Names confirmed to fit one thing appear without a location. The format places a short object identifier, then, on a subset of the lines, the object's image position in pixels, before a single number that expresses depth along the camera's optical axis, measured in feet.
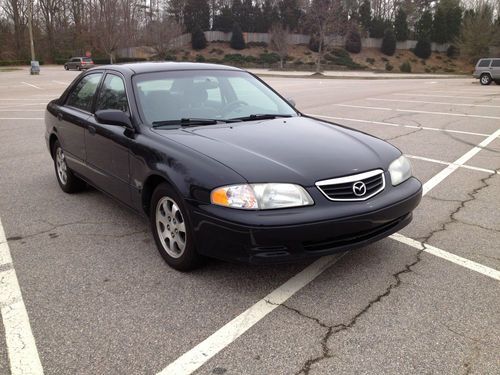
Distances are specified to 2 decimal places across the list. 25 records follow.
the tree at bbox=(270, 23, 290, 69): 188.96
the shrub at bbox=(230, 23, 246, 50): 239.30
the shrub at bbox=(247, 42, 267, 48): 247.19
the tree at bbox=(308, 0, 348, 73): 176.55
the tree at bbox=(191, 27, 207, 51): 238.48
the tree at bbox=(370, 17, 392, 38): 250.62
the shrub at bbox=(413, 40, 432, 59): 238.48
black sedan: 9.89
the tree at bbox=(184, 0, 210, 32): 254.08
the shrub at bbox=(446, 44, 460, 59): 243.19
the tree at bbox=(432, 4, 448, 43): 247.91
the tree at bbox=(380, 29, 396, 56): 240.32
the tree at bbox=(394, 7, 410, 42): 249.96
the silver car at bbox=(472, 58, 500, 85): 96.27
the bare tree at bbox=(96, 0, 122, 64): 200.13
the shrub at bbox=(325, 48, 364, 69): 211.80
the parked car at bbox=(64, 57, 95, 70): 163.12
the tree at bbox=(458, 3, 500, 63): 177.58
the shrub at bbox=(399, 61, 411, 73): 188.85
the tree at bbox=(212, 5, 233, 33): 250.78
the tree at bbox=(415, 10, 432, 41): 249.96
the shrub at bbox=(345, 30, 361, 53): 234.79
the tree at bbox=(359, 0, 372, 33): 255.91
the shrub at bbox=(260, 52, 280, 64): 217.15
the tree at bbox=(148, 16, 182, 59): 197.71
